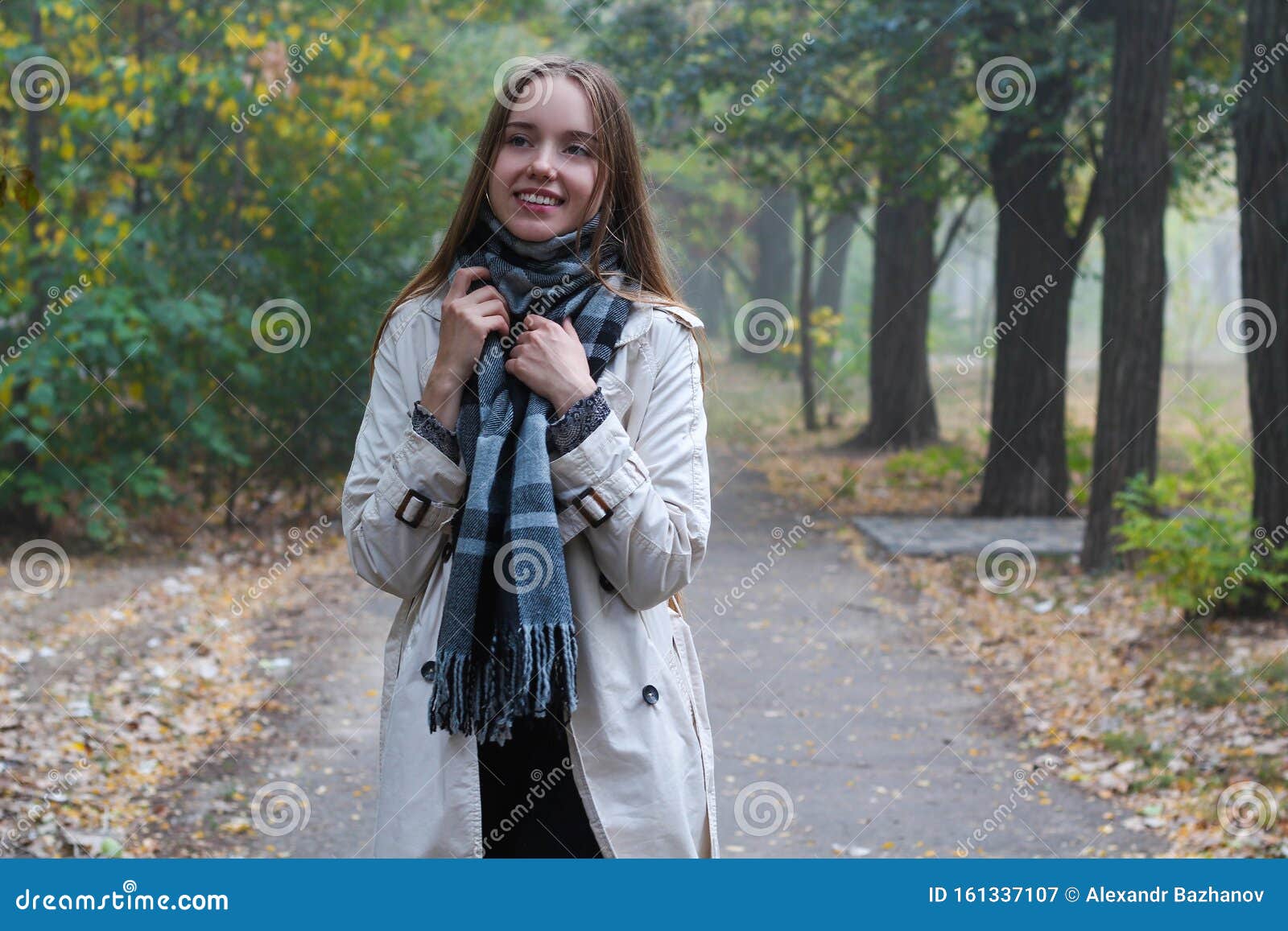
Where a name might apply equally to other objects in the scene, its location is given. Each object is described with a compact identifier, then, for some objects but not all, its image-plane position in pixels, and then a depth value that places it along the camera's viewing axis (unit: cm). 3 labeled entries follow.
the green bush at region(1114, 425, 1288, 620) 725
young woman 212
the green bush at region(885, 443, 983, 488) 1466
